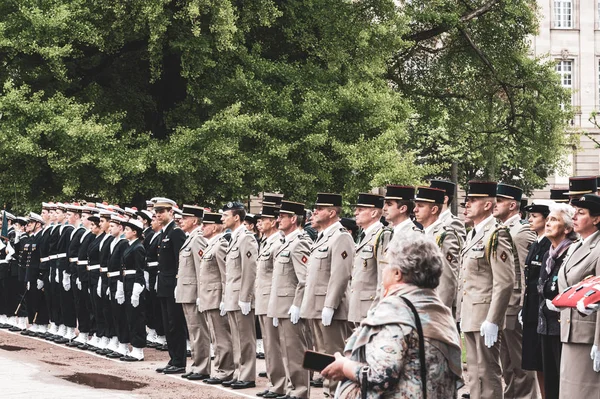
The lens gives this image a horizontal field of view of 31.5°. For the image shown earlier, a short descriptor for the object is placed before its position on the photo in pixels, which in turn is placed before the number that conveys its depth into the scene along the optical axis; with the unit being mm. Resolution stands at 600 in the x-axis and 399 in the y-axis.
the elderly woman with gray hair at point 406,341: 4977
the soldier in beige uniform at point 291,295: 11617
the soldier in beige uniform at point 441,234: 9656
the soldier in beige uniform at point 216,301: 13281
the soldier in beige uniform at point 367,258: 10446
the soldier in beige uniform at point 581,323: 7793
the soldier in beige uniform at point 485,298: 9422
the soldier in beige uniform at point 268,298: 12047
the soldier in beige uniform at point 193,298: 13695
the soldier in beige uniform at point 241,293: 12773
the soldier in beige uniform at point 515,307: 10297
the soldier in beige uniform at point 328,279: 11039
